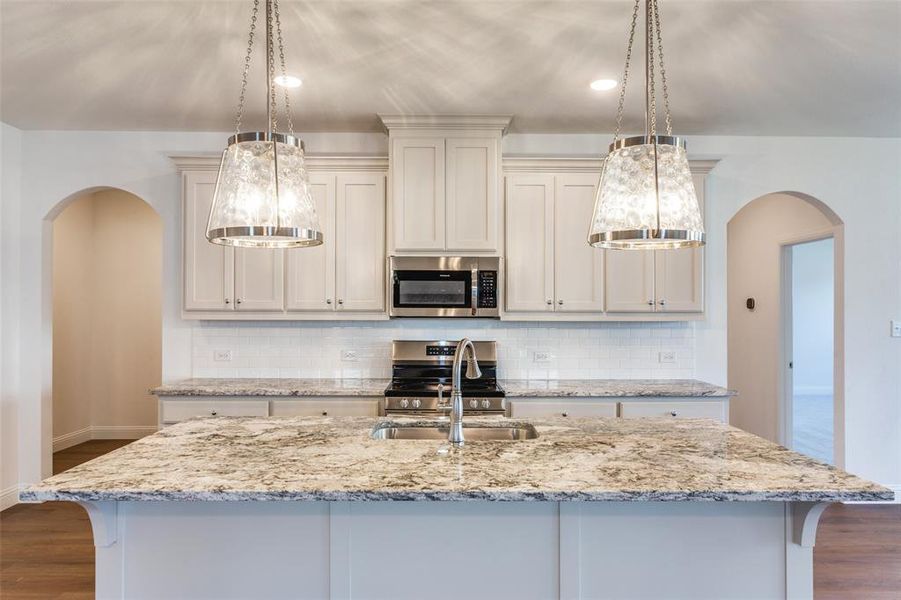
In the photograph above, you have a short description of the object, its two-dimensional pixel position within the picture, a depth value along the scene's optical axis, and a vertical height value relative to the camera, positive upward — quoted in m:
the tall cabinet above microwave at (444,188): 3.89 +0.83
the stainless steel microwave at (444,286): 3.91 +0.17
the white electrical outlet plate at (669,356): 4.30 -0.34
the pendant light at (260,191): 1.76 +0.37
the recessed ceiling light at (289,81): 3.22 +1.30
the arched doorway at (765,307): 5.25 +0.04
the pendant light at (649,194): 1.76 +0.36
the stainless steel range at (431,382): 3.60 -0.49
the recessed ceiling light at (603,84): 3.26 +1.30
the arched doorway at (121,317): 5.98 -0.07
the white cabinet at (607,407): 3.70 -0.62
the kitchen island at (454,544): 1.75 -0.72
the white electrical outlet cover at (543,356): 4.29 -0.34
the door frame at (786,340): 5.24 -0.27
